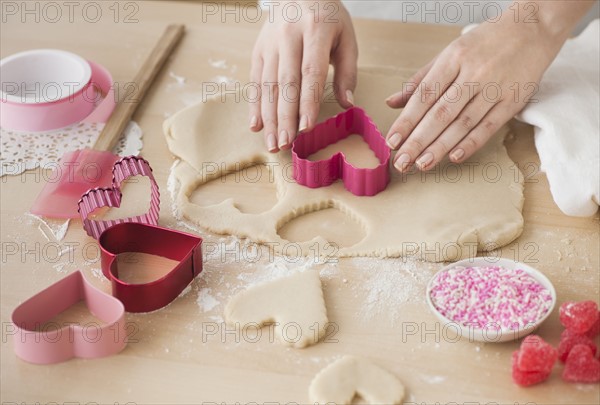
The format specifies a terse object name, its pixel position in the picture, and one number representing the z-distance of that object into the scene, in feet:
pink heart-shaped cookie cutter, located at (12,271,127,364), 2.72
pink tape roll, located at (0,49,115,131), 3.44
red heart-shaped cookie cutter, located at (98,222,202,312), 2.86
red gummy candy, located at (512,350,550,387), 2.69
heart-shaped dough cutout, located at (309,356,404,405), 2.67
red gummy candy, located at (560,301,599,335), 2.75
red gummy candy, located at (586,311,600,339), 2.80
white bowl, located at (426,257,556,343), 2.75
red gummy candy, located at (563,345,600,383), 2.69
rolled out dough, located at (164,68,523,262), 3.05
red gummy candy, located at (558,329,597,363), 2.75
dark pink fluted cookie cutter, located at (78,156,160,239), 3.08
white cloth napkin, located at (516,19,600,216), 3.14
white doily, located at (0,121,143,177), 3.35
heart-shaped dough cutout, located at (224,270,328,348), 2.80
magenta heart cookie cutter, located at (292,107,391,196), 3.19
